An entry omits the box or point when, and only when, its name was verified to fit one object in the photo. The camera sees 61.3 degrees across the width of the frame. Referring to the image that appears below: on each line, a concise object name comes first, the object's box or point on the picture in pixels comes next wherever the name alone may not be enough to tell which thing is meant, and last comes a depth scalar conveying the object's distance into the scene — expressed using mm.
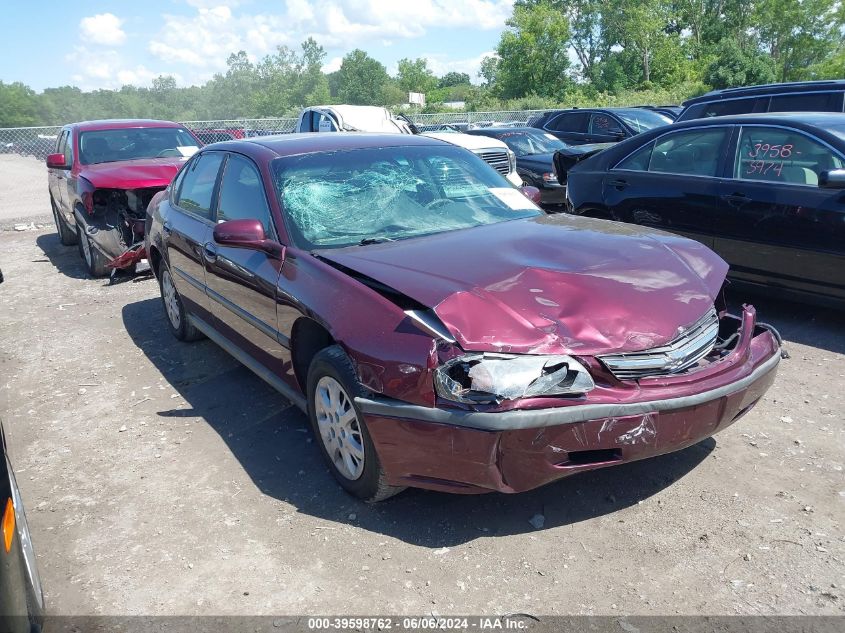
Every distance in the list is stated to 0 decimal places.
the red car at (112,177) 8484
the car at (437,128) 18908
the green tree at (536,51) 54750
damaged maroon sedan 2848
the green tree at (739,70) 40469
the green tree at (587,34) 58750
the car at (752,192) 5188
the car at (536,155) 11211
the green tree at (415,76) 106750
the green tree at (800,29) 44156
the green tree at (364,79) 99812
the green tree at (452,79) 127000
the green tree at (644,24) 52969
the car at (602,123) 14023
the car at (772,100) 8617
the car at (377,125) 10633
